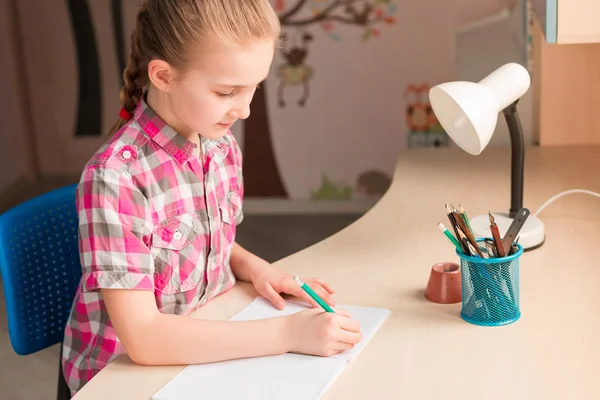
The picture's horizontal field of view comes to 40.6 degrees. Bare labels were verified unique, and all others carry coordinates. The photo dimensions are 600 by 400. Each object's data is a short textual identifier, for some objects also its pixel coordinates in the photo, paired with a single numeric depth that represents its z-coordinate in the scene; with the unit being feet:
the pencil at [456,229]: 3.90
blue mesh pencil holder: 3.81
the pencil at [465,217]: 3.92
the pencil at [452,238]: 3.93
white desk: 3.40
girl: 3.66
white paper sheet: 3.34
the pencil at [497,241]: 3.81
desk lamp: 4.08
